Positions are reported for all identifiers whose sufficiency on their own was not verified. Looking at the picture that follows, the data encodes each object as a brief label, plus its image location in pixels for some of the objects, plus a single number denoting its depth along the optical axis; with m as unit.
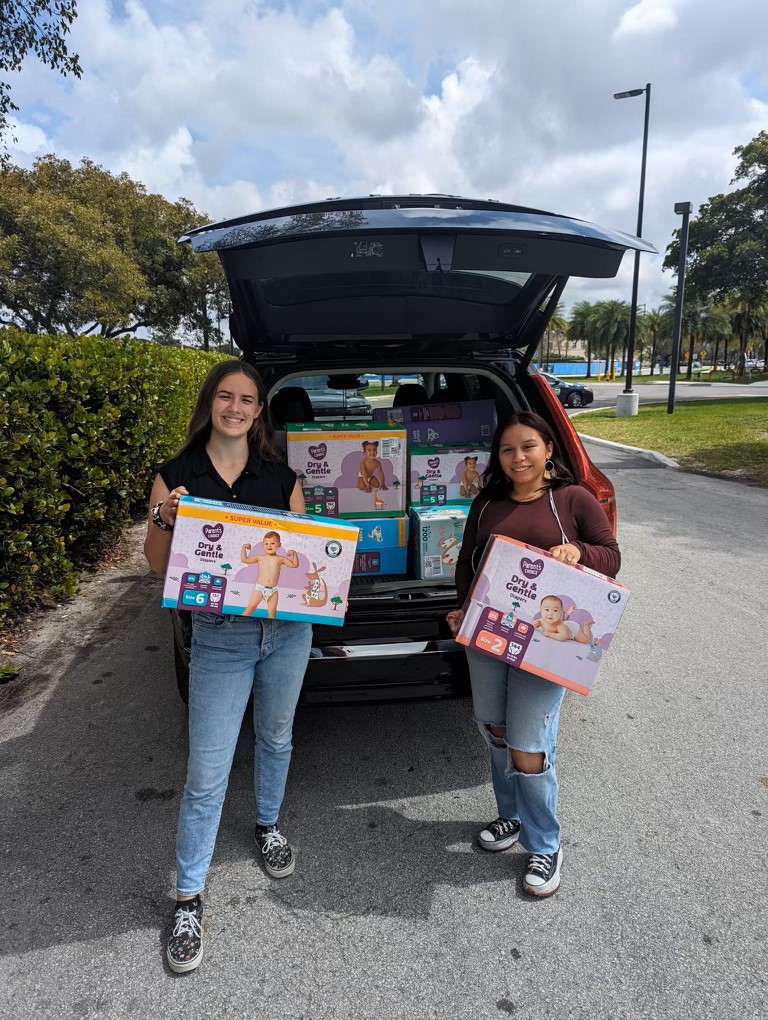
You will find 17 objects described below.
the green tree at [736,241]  23.08
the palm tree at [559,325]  61.62
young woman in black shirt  1.95
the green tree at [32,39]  6.86
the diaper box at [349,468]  2.98
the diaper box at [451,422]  3.48
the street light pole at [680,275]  14.77
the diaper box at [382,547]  3.03
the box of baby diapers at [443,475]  3.13
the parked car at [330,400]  4.91
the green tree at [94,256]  19.80
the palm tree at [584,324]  59.64
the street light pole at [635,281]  16.83
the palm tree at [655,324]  62.59
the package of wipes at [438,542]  2.89
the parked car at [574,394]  25.00
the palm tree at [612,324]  56.19
